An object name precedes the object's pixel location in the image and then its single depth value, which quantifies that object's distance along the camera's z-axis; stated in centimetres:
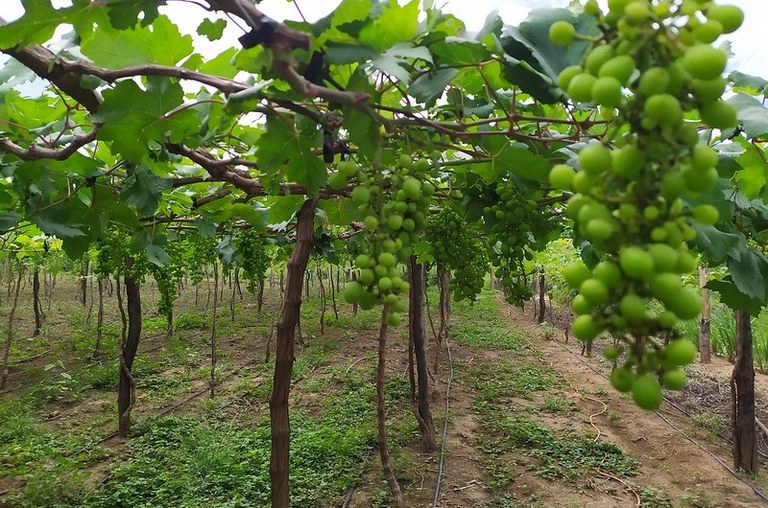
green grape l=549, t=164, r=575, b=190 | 81
